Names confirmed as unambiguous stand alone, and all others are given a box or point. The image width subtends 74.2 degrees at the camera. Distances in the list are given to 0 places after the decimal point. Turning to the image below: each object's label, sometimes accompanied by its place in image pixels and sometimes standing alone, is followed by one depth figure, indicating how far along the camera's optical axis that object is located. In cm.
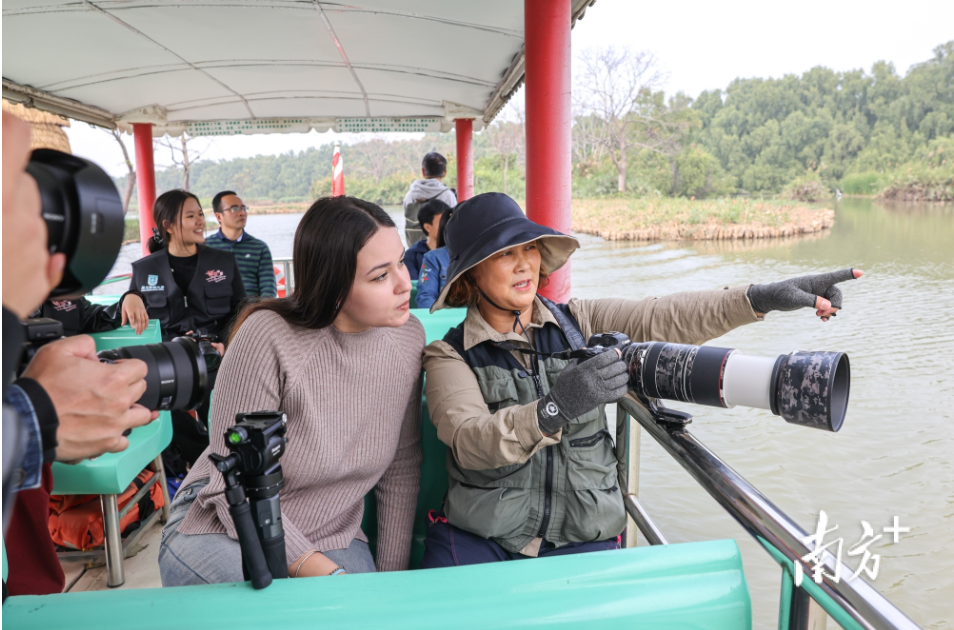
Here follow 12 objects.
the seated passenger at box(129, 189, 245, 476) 300
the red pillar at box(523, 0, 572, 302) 321
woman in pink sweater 136
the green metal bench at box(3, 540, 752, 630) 86
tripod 86
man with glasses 391
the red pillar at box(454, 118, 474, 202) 732
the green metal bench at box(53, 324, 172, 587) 208
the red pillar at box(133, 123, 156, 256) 657
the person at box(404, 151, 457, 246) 480
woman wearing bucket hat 139
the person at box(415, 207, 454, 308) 353
